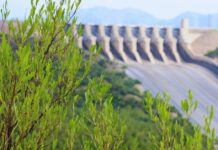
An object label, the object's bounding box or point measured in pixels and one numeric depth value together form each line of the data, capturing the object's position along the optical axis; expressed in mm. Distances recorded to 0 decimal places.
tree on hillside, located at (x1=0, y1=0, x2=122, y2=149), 14289
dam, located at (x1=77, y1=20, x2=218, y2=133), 130000
